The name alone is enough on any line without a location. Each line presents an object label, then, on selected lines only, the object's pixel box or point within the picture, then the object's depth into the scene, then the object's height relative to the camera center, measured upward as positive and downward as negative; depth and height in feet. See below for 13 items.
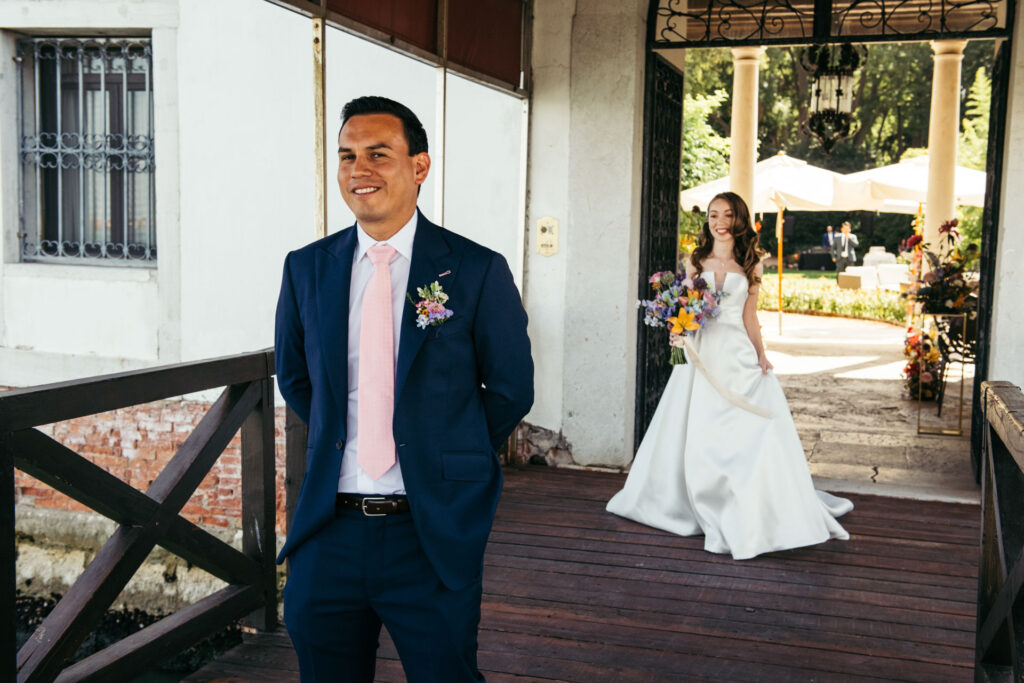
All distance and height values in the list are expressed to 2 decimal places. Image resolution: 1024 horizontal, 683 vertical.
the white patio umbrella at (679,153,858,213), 51.67 +4.00
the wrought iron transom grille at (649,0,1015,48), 20.46 +5.70
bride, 17.61 -3.14
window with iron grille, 23.63 +2.46
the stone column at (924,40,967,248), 37.65 +4.86
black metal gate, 23.21 +1.40
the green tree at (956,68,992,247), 72.64 +9.15
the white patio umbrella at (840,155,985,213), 48.65 +4.07
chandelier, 29.17 +5.18
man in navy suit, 7.43 -1.29
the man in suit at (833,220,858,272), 89.86 +1.76
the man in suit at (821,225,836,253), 102.15 +2.97
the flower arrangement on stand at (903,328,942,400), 32.35 -3.02
